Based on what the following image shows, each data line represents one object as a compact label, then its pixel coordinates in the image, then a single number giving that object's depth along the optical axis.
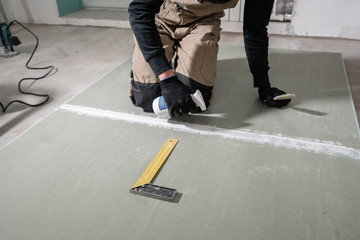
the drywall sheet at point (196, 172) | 0.99
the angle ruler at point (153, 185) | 1.10
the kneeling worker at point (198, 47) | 1.58
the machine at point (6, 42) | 2.75
